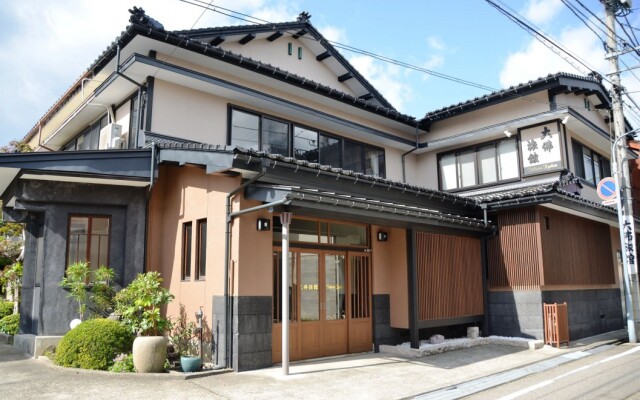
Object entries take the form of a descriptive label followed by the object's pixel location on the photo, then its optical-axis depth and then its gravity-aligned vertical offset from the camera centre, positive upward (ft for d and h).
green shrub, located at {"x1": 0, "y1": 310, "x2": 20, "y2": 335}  40.09 -3.31
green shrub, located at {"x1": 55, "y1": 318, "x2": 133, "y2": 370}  28.12 -3.67
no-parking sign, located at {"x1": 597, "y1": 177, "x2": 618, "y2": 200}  45.52 +7.81
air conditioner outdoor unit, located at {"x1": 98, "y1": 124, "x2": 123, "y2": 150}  39.06 +11.56
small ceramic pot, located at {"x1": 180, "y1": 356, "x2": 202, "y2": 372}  27.78 -4.65
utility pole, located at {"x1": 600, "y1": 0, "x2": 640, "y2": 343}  43.27 +8.21
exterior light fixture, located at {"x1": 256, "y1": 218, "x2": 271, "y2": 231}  30.89 +3.43
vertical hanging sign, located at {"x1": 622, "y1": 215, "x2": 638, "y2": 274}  43.80 +2.44
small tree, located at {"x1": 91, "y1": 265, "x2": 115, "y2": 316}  33.53 -0.63
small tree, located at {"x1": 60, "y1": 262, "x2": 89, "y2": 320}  32.73 +0.02
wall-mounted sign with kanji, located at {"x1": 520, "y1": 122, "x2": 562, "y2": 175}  48.32 +12.46
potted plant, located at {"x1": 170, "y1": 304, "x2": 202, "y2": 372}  31.32 -3.65
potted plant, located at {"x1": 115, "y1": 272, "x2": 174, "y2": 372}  27.43 -2.25
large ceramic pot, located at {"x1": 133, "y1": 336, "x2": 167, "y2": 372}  27.35 -3.97
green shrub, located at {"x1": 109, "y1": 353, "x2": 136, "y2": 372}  27.76 -4.65
